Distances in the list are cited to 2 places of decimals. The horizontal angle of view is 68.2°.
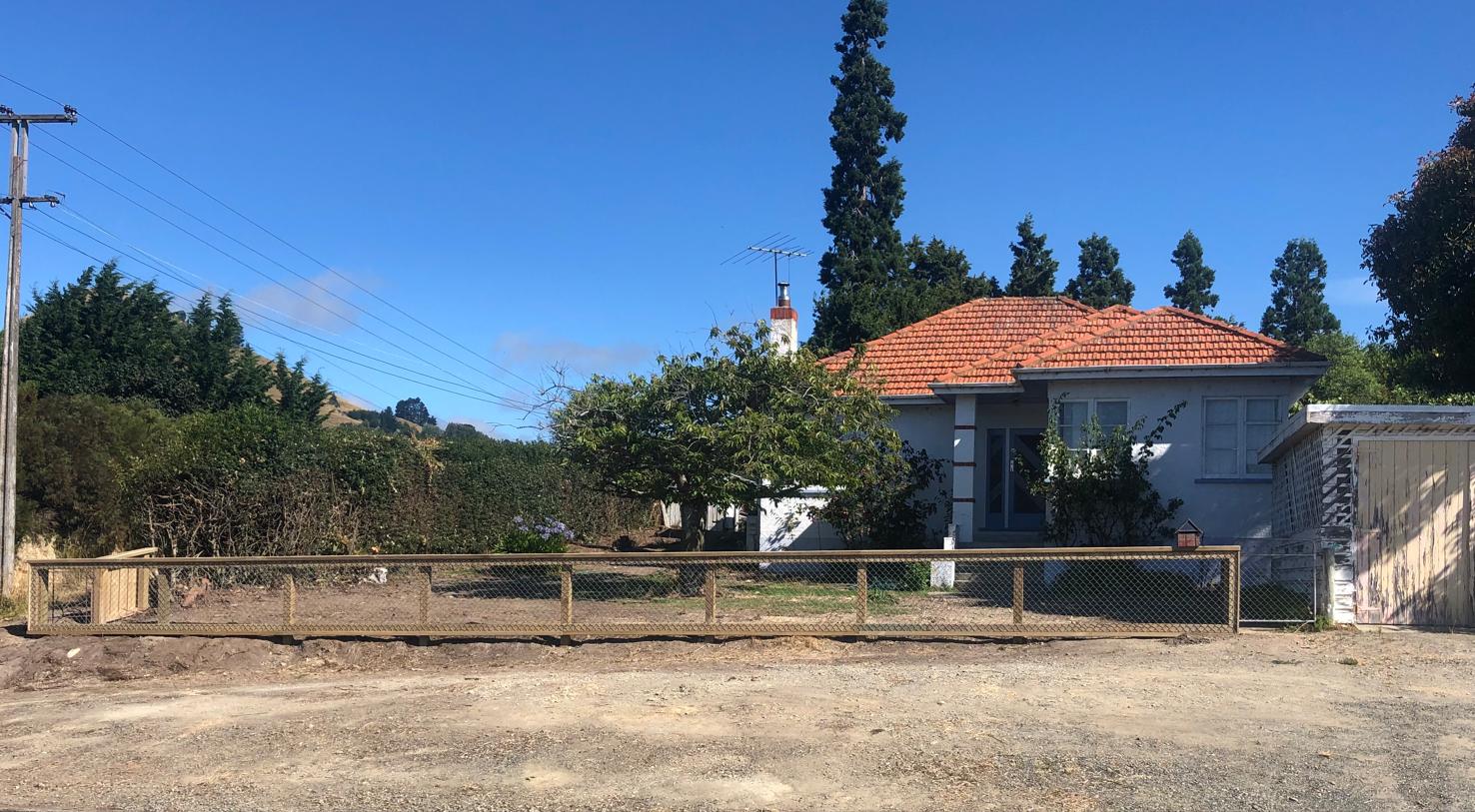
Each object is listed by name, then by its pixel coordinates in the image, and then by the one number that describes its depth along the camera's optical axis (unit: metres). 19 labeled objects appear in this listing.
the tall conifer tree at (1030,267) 44.39
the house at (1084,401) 16.44
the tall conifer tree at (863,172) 40.50
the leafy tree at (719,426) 14.72
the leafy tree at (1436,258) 15.45
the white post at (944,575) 15.26
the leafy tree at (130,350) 30.08
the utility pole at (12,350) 16.09
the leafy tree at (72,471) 19.75
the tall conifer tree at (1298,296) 64.69
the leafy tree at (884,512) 18.48
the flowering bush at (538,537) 19.34
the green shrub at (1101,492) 16.03
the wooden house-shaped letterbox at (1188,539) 11.46
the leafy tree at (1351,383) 32.72
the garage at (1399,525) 11.88
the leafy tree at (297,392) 36.97
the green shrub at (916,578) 15.12
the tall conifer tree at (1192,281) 62.12
